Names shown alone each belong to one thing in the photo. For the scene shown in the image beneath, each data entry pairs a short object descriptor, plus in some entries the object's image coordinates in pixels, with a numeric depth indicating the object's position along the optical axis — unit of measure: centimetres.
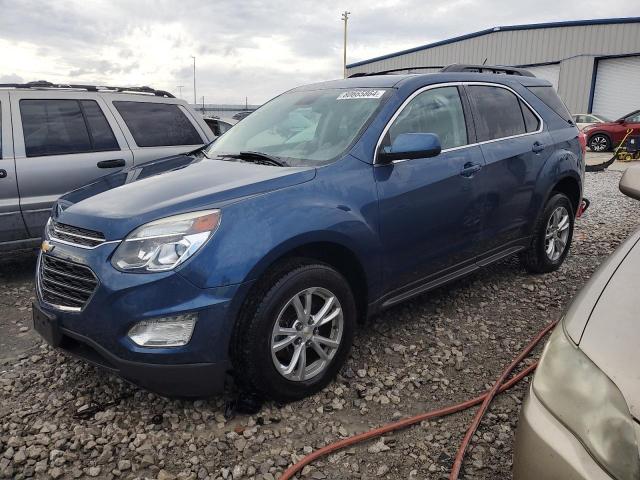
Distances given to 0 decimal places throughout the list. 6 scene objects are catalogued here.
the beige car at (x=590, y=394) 128
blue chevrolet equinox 234
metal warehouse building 2389
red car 1745
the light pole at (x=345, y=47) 4362
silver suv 447
